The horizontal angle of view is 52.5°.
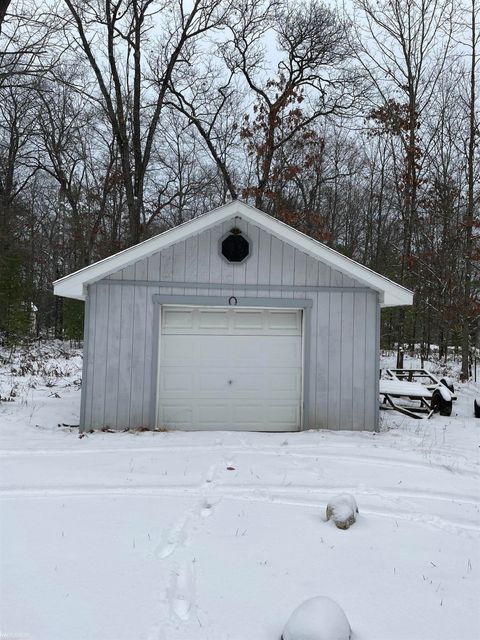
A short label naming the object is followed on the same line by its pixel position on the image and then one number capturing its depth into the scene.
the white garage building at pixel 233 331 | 7.96
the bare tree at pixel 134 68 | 16.33
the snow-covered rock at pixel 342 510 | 4.15
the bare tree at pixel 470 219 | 15.73
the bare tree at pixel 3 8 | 10.01
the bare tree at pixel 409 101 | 17.09
